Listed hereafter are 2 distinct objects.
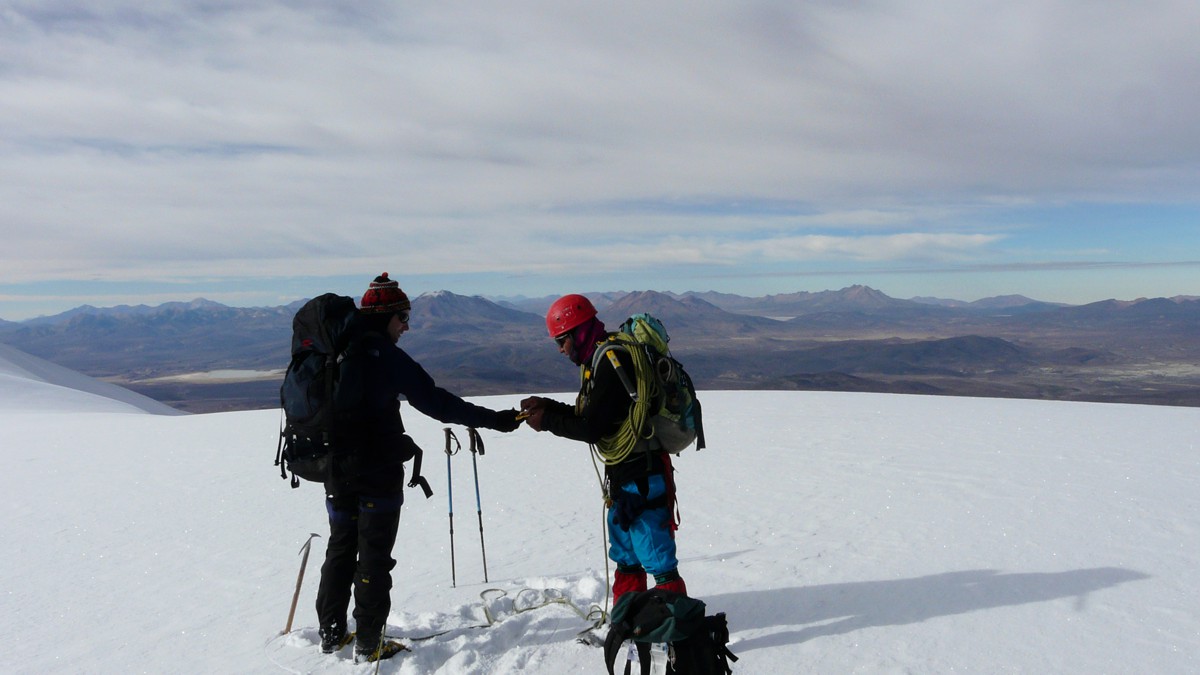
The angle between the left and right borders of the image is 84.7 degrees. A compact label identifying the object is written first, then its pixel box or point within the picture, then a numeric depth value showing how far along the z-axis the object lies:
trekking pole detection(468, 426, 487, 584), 5.52
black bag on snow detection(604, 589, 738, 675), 3.45
